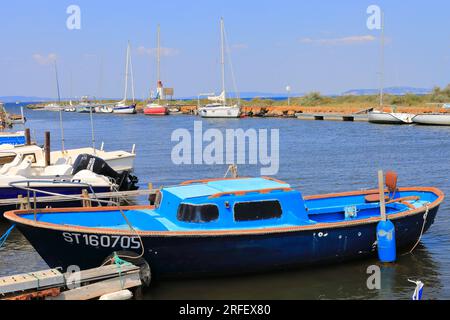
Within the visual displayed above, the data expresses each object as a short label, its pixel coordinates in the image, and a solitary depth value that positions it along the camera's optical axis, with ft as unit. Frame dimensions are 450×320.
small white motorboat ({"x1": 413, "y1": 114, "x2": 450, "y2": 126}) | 215.49
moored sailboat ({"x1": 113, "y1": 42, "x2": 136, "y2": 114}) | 411.38
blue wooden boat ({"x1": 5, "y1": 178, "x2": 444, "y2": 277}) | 44.62
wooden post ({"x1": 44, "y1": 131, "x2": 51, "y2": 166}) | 82.99
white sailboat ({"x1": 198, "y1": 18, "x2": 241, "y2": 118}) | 304.50
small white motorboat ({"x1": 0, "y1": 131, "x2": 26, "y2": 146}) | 118.62
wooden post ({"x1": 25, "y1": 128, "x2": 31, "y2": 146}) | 107.15
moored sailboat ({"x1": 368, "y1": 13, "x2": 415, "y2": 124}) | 231.09
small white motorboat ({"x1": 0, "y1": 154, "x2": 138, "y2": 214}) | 67.15
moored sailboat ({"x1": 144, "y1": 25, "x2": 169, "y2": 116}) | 384.06
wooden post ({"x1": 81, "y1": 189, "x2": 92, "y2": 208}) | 58.35
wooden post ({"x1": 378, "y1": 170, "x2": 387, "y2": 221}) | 49.96
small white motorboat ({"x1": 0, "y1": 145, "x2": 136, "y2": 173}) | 86.33
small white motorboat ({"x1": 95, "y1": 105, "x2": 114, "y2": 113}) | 445.37
